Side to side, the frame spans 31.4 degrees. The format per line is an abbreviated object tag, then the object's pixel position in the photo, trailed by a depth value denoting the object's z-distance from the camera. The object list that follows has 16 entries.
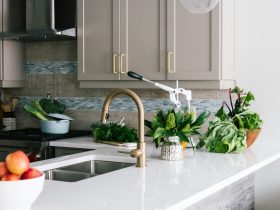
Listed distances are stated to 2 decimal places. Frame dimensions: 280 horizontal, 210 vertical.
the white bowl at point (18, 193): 1.54
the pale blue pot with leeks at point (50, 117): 3.98
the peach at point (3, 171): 1.59
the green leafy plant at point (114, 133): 3.52
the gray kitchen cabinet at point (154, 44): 3.44
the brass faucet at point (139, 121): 2.45
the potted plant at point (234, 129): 3.02
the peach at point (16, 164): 1.58
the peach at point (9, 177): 1.57
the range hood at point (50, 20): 3.96
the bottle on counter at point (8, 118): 4.54
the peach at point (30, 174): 1.59
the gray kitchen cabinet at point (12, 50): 4.24
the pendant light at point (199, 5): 2.41
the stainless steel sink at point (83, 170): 2.62
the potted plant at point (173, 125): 2.71
